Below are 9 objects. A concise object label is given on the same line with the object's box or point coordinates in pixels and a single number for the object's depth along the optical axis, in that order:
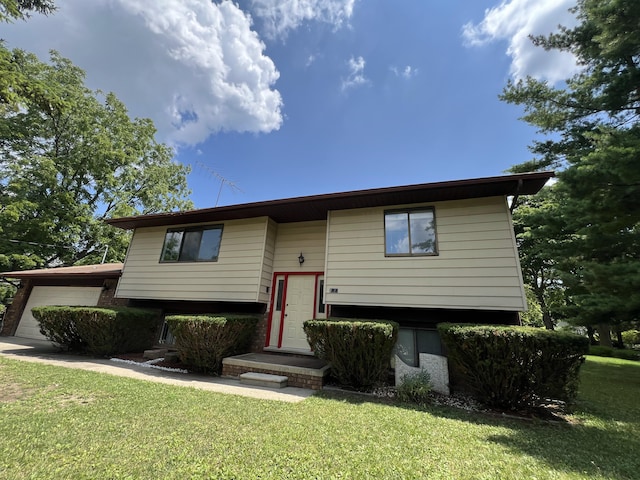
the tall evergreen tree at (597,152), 6.32
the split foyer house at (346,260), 5.66
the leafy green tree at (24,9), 6.04
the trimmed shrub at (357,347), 4.95
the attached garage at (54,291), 9.95
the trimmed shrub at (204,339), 5.97
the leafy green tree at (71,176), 14.50
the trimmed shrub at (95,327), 7.11
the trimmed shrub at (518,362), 4.07
